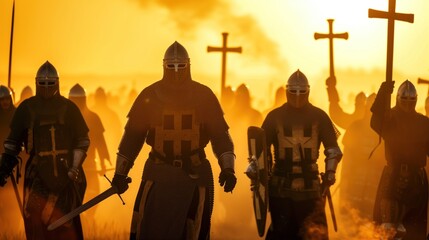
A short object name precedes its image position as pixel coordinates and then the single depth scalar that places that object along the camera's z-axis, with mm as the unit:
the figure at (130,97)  42066
